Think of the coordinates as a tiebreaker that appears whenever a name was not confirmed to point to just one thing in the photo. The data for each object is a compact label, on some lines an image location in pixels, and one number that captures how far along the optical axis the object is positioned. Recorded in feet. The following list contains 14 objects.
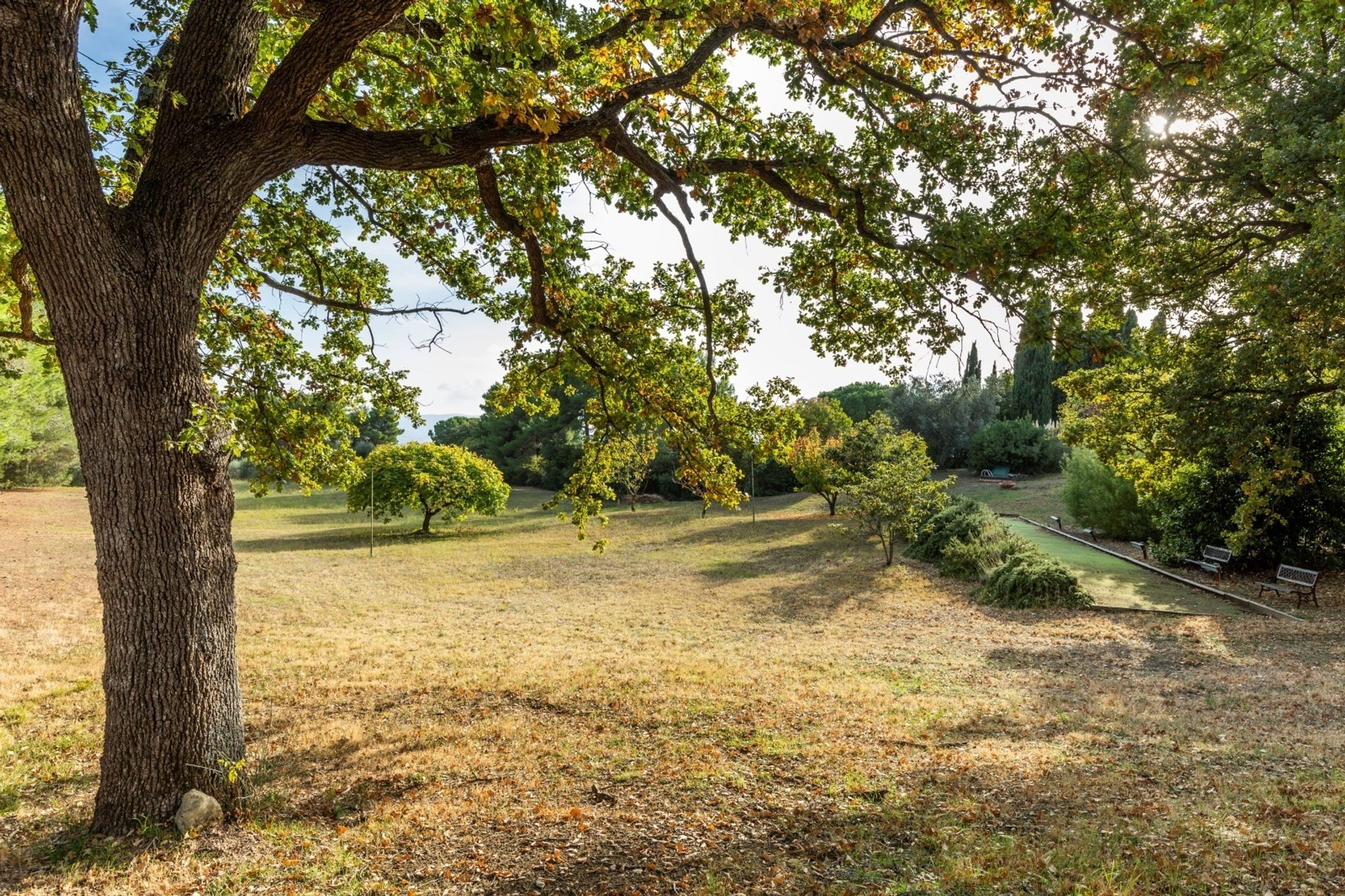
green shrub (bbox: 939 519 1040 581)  58.95
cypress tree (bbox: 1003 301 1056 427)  156.46
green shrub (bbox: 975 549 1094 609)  49.75
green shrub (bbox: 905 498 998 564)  66.28
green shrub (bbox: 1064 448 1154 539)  74.59
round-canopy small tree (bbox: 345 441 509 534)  95.35
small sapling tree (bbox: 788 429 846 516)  102.94
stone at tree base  13.66
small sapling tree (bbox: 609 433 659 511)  116.16
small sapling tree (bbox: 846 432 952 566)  64.59
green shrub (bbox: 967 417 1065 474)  140.77
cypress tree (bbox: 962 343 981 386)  153.89
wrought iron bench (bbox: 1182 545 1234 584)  53.16
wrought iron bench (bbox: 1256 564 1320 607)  45.24
